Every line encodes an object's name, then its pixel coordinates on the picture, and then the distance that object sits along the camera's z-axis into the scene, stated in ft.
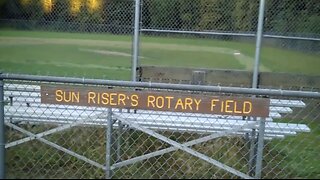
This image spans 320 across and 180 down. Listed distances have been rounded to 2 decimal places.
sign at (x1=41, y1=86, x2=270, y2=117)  9.69
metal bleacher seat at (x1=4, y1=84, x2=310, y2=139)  15.51
